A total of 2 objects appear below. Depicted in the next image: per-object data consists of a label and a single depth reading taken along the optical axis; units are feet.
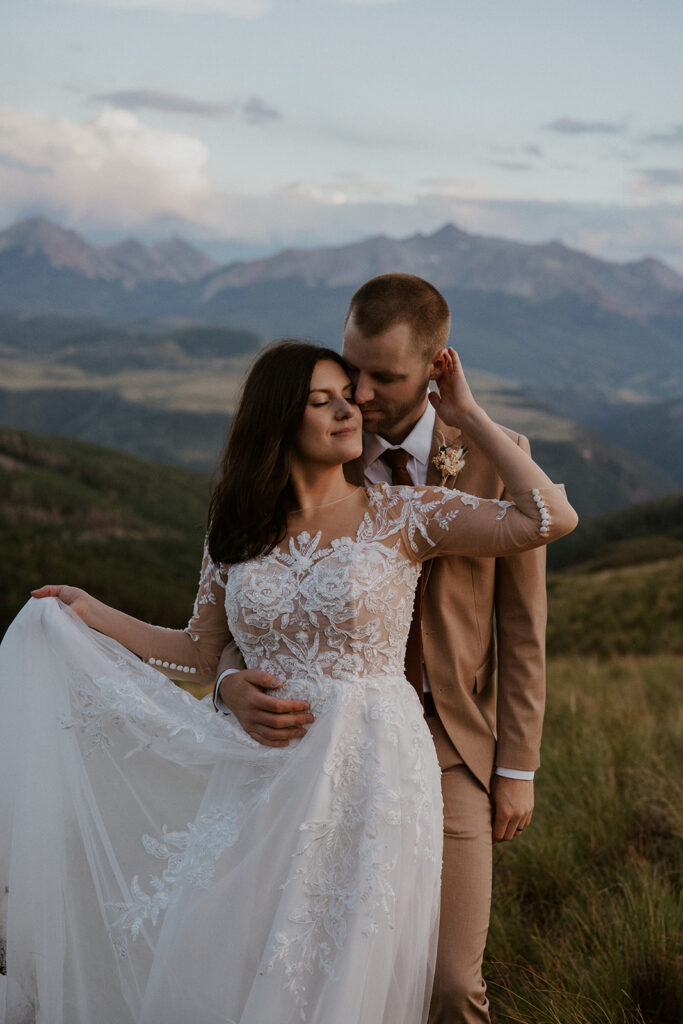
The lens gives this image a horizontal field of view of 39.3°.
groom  11.75
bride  10.25
